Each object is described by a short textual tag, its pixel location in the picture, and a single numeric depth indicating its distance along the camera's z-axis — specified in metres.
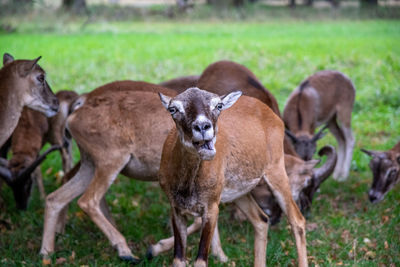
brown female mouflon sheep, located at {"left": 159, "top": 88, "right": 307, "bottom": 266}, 4.24
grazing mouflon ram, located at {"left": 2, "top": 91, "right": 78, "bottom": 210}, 7.44
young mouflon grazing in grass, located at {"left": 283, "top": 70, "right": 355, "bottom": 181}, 9.12
